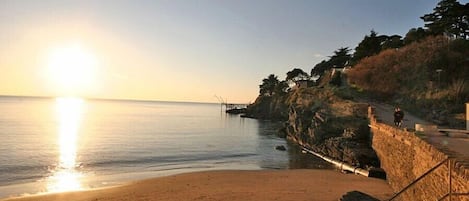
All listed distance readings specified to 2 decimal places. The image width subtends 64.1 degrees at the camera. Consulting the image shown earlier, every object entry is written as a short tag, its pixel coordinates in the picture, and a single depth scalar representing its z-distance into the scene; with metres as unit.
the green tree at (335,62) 82.87
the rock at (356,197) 14.26
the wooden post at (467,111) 20.96
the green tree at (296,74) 109.28
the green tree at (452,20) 43.22
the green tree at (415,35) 47.15
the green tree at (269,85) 124.75
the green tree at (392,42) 54.56
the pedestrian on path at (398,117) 23.00
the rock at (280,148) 39.93
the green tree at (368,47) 57.91
